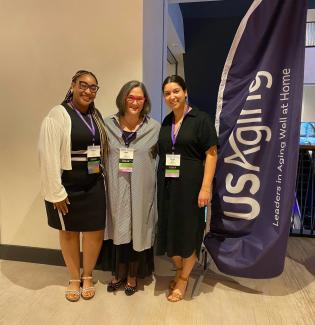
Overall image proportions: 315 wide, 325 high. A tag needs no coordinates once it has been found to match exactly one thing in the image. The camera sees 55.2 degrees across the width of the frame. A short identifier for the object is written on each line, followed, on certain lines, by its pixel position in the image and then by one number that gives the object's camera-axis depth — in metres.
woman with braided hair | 1.79
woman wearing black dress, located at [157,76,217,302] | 1.84
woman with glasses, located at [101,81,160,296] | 1.91
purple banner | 1.91
